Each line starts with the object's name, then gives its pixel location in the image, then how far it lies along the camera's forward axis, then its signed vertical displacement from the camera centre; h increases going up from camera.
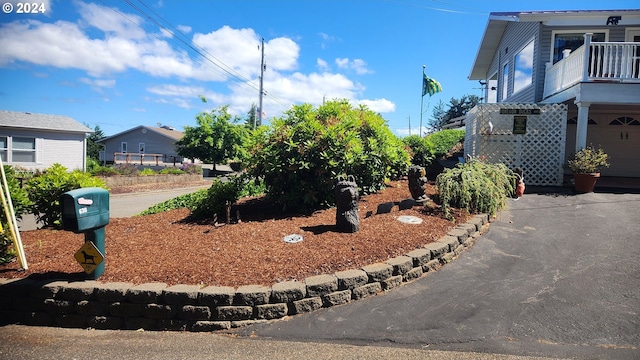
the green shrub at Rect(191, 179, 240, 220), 6.34 -0.78
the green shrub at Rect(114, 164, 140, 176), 20.25 -1.00
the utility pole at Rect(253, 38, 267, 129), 28.27 +6.21
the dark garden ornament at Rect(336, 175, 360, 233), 4.98 -0.64
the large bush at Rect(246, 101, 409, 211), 6.17 +0.09
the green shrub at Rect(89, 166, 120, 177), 18.84 -1.00
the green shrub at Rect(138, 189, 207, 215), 7.53 -1.11
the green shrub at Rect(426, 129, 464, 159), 12.70 +1.04
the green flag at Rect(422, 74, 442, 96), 27.98 +6.20
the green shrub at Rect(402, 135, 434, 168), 10.81 +0.40
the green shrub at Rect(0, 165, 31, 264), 4.12 -0.82
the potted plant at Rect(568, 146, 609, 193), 8.99 +0.07
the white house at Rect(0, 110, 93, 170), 20.64 +0.67
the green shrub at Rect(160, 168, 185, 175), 22.50 -1.02
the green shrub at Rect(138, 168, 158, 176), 20.85 -1.08
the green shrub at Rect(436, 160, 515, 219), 6.32 -0.42
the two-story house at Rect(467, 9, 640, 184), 9.69 +2.70
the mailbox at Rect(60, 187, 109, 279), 3.37 -0.65
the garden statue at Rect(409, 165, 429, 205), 6.44 -0.33
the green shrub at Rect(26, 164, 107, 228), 5.64 -0.60
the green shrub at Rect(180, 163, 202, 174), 24.54 -0.93
